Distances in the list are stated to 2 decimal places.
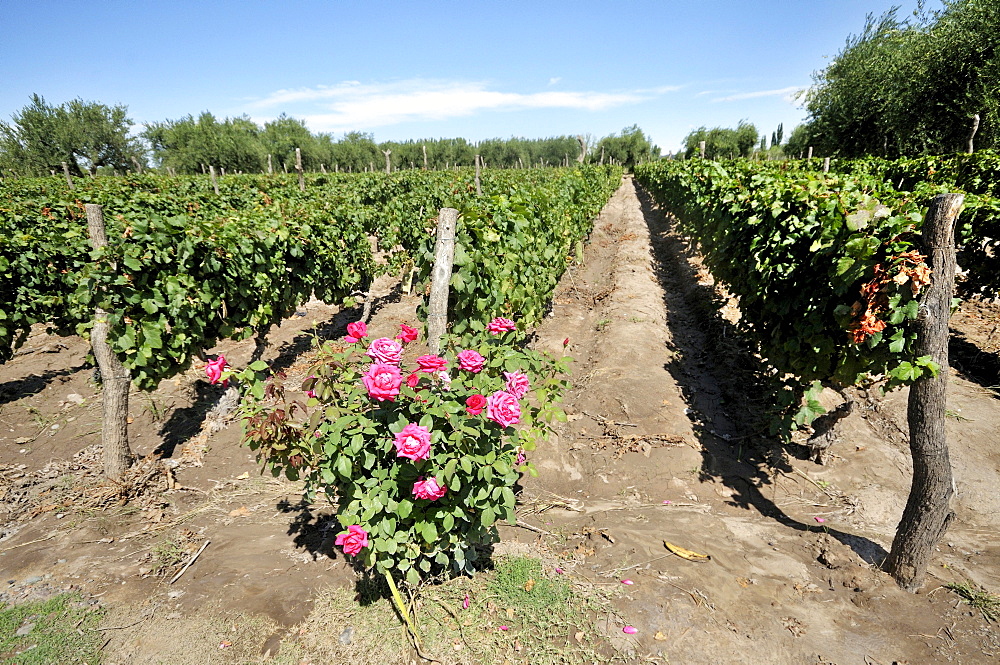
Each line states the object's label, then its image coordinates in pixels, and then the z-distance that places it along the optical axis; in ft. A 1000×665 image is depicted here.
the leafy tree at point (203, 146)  162.81
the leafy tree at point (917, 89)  59.72
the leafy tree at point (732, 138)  179.11
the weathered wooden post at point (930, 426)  7.88
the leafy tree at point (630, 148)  235.48
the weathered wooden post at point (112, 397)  12.46
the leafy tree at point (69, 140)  139.44
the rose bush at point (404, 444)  6.81
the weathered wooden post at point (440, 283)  10.80
